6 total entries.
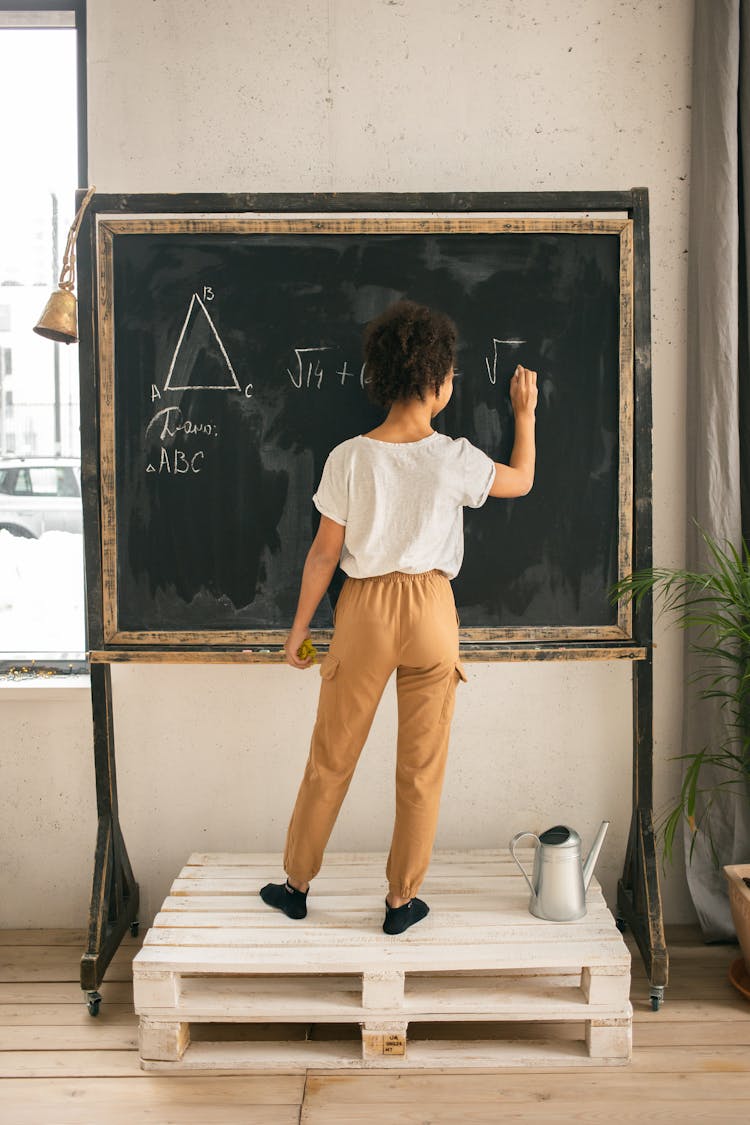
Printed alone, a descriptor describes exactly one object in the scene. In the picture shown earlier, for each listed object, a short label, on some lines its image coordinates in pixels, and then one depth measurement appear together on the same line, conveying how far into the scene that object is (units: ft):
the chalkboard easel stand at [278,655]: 6.86
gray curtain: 7.48
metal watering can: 6.75
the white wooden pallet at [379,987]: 6.24
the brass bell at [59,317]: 7.09
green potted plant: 6.97
